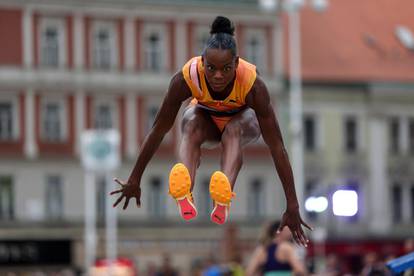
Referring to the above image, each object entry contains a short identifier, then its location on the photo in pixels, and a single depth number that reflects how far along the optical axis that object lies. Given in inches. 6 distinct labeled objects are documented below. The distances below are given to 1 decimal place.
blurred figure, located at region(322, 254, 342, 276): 870.6
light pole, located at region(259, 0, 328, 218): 2436.0
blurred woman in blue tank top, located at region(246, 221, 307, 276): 654.5
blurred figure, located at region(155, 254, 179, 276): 1237.4
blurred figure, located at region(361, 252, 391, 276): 660.4
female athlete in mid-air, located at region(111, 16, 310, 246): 401.4
